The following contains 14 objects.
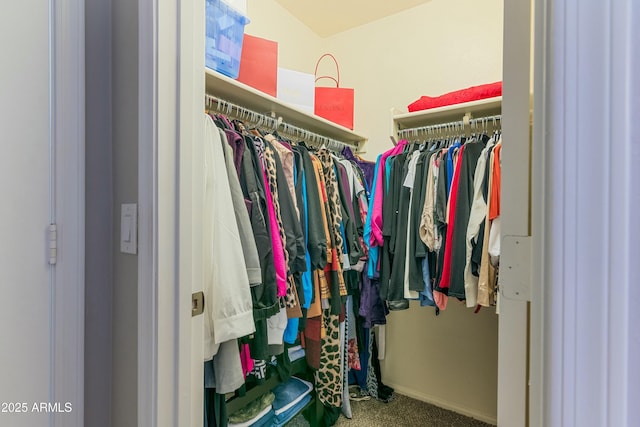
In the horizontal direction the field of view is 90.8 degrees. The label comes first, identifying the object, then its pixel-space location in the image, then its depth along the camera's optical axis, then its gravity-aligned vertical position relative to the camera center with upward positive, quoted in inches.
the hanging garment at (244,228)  44.1 -2.5
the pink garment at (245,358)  48.6 -23.0
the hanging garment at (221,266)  38.6 -7.0
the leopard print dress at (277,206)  51.8 +0.7
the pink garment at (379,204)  71.6 +1.6
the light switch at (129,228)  29.0 -1.8
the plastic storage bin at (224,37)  47.2 +26.9
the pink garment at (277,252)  49.1 -6.5
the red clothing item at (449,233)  61.2 -4.2
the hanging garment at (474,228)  57.5 -3.0
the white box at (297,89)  66.3 +26.1
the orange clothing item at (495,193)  53.7 +3.2
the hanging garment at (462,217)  59.4 -1.0
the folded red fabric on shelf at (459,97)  67.2 +25.7
